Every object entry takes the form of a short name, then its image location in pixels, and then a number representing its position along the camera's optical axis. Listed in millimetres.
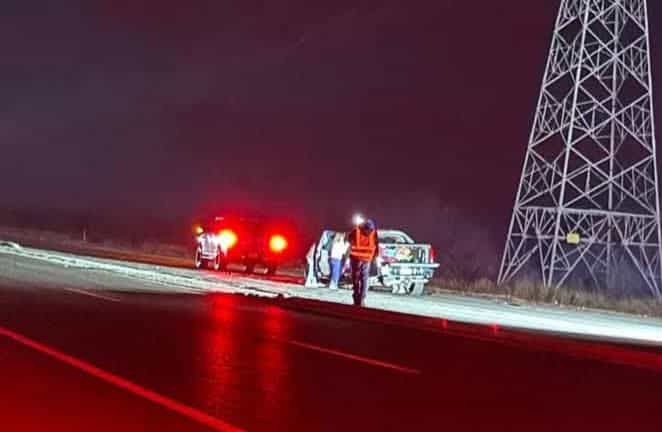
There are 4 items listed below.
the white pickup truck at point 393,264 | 30125
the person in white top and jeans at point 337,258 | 29938
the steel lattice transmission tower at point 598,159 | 37156
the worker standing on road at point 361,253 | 23375
